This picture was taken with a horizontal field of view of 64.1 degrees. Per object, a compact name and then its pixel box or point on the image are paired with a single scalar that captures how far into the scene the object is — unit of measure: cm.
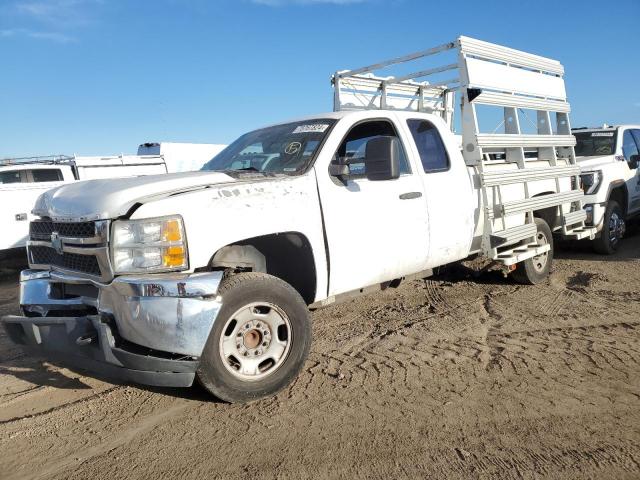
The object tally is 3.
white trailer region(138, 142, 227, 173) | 1741
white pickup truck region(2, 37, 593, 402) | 308
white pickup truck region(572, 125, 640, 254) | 785
